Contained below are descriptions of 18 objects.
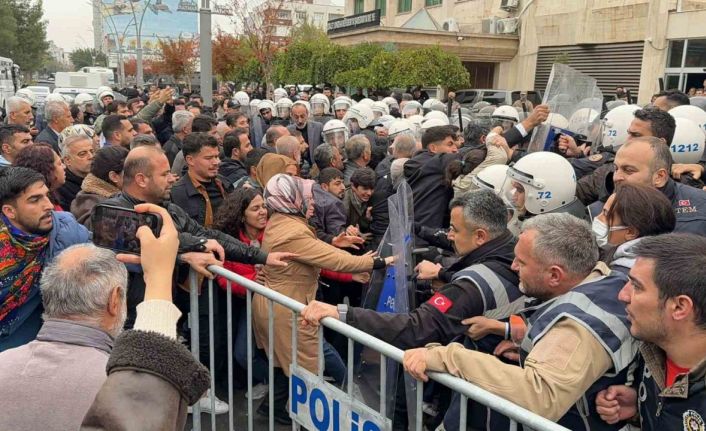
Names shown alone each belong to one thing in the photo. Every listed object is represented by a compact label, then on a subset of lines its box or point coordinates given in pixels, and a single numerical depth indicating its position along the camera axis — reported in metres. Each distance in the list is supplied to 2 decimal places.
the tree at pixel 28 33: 52.94
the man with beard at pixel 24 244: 2.85
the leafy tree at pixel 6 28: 47.47
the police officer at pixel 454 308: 2.65
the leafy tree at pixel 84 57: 84.56
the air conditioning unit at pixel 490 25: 33.69
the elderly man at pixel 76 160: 4.70
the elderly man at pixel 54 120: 7.38
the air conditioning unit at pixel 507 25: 32.94
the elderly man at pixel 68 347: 1.75
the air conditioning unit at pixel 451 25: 34.59
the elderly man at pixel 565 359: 1.95
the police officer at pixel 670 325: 1.76
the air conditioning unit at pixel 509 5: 32.53
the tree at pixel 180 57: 44.59
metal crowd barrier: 1.78
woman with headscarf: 3.69
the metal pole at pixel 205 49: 11.94
